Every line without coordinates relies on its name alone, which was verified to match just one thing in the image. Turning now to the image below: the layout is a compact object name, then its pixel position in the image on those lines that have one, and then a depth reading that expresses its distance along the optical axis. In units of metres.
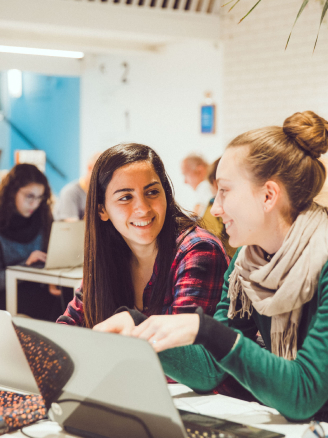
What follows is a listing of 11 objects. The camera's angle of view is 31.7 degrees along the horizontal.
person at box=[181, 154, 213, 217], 5.84
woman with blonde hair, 1.22
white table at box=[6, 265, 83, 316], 3.74
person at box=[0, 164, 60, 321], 4.14
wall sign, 6.28
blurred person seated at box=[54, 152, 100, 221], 5.56
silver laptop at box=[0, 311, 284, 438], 0.99
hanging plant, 1.47
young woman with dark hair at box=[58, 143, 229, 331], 1.80
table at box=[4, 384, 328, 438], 1.22
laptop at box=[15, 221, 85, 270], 3.93
